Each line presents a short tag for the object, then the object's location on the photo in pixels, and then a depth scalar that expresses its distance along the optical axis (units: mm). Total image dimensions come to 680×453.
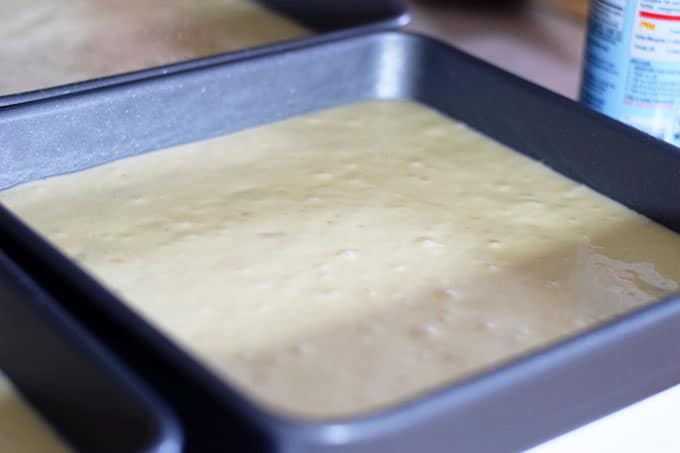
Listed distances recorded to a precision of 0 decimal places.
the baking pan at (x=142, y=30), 961
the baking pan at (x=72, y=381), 645
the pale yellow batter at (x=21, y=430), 687
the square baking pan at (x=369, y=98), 643
